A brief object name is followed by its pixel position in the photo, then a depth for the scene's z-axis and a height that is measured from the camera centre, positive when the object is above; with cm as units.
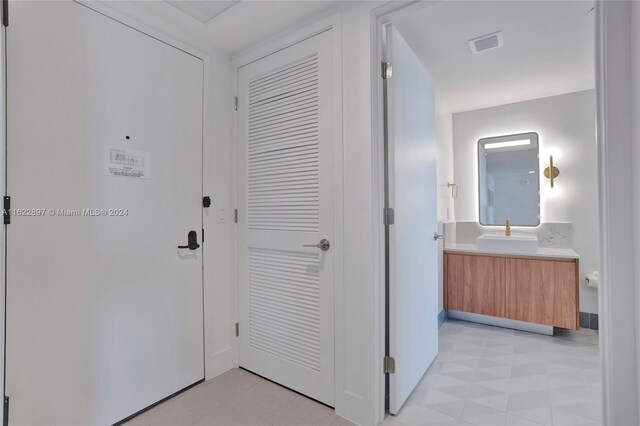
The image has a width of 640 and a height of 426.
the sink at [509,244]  291 -30
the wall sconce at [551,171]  319 +44
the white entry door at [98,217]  139 -1
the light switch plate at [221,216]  220 +0
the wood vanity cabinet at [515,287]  272 -71
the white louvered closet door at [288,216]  183 -1
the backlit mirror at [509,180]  330 +38
